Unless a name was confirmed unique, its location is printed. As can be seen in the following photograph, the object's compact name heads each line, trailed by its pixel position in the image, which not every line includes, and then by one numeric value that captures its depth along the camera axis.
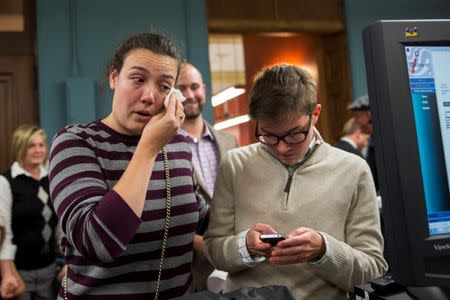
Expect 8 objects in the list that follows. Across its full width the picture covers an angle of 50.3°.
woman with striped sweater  0.94
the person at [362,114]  3.27
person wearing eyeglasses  1.15
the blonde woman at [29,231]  3.00
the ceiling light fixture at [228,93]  6.34
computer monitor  0.75
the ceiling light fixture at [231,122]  8.32
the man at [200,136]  2.17
